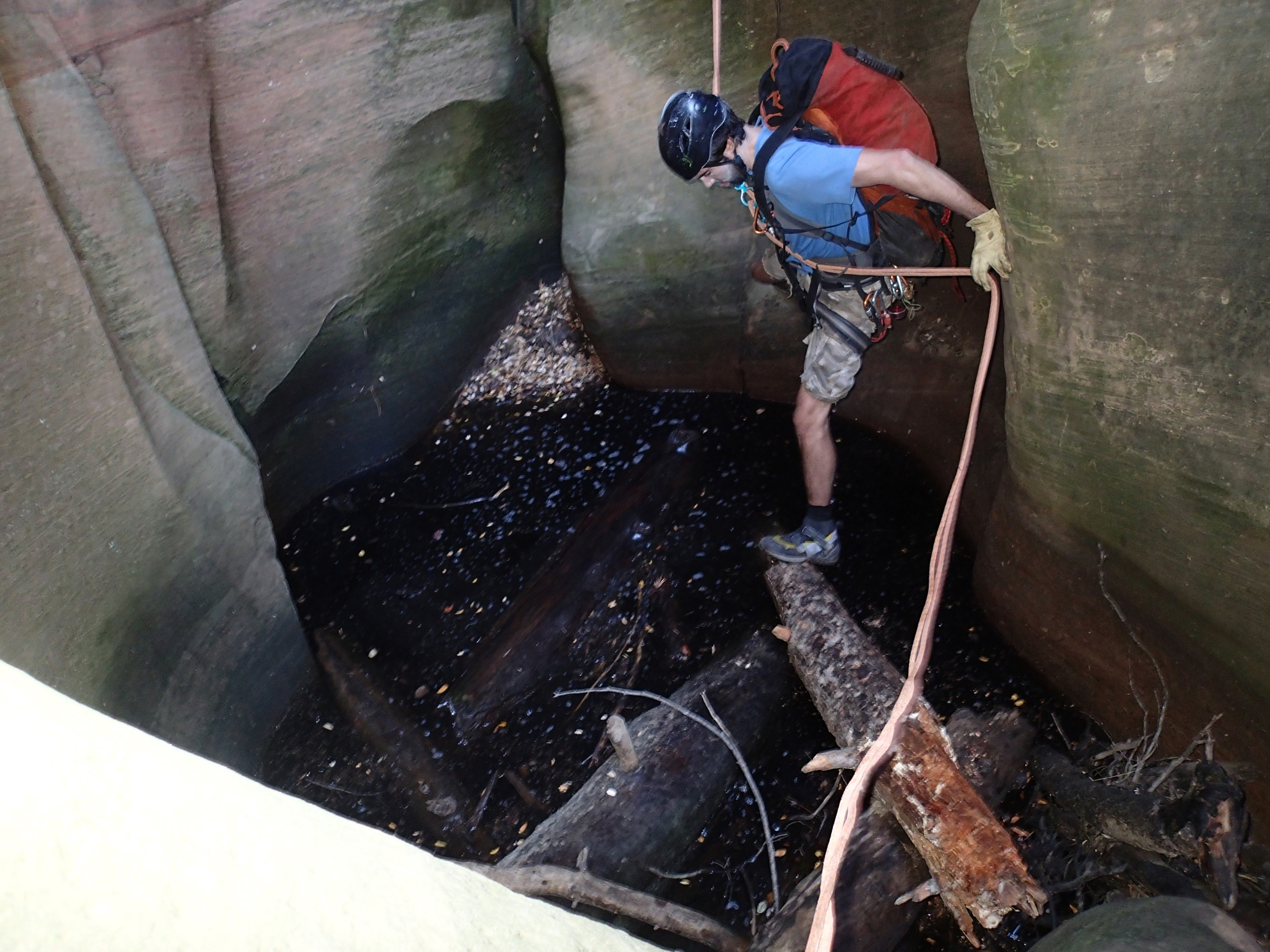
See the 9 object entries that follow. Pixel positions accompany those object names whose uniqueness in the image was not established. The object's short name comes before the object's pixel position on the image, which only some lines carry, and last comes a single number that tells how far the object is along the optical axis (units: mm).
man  2672
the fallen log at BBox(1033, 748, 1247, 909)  1956
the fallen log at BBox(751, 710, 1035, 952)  2275
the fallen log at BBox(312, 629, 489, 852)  3191
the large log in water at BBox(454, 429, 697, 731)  3570
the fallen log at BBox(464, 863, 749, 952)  2295
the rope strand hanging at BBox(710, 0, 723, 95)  3450
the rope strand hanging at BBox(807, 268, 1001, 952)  1632
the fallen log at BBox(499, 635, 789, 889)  2594
